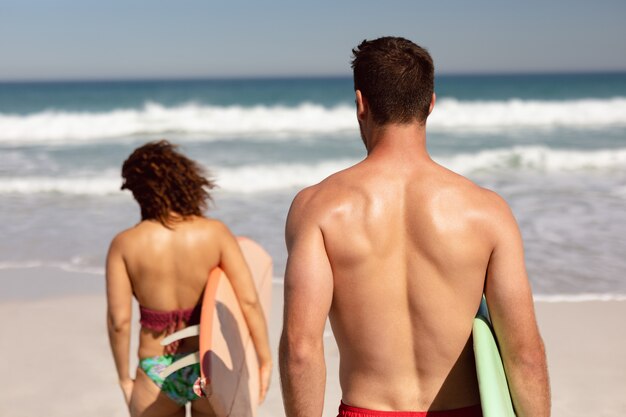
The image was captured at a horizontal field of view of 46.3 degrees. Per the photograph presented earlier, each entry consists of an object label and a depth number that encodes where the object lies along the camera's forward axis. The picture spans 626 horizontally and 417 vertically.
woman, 3.14
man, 1.76
